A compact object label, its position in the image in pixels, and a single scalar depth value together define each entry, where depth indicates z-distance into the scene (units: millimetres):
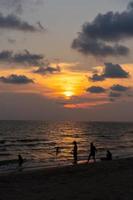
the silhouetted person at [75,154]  42881
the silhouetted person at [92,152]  40112
